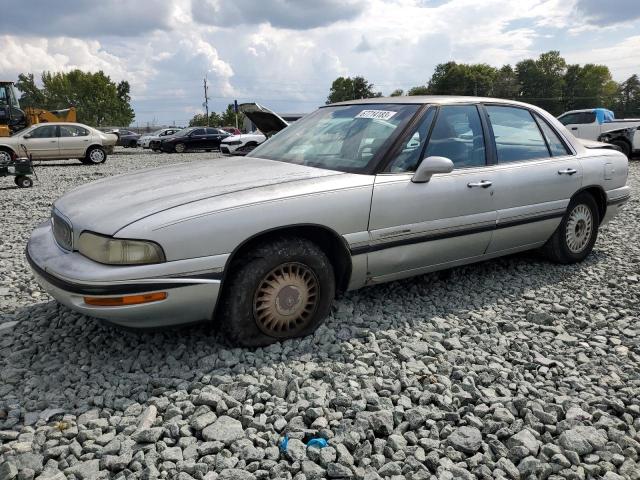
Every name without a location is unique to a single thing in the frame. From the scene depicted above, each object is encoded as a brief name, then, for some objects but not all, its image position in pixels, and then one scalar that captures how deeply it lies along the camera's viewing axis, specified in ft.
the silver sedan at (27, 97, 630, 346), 8.69
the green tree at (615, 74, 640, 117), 283.67
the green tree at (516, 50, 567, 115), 293.43
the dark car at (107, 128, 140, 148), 106.01
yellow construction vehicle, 63.00
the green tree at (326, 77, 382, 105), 292.40
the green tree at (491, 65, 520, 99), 281.76
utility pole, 249.14
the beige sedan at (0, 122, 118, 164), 52.21
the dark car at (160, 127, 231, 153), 84.64
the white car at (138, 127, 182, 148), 93.49
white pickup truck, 53.78
